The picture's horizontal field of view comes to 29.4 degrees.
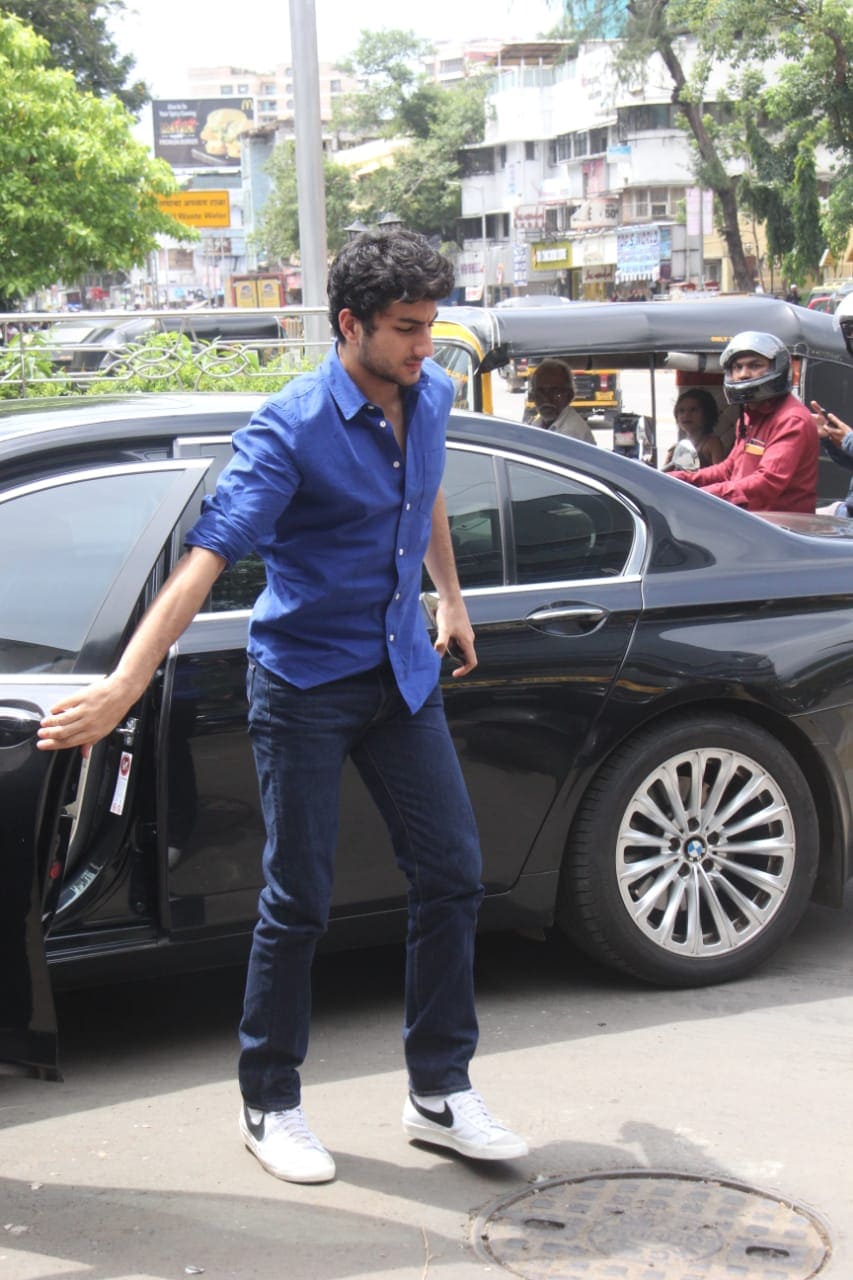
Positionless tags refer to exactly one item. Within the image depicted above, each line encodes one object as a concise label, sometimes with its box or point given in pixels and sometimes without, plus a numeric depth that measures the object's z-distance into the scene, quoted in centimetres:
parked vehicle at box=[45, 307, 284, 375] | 894
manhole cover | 292
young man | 300
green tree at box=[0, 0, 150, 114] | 3070
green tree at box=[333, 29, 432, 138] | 10450
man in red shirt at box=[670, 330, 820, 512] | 682
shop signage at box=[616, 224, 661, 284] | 6638
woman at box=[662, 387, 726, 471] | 950
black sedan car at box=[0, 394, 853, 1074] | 361
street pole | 984
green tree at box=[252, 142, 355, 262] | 9962
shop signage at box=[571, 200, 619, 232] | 7806
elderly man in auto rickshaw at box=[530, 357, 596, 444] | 912
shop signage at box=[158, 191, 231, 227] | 3797
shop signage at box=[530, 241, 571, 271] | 7656
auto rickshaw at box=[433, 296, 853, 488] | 980
